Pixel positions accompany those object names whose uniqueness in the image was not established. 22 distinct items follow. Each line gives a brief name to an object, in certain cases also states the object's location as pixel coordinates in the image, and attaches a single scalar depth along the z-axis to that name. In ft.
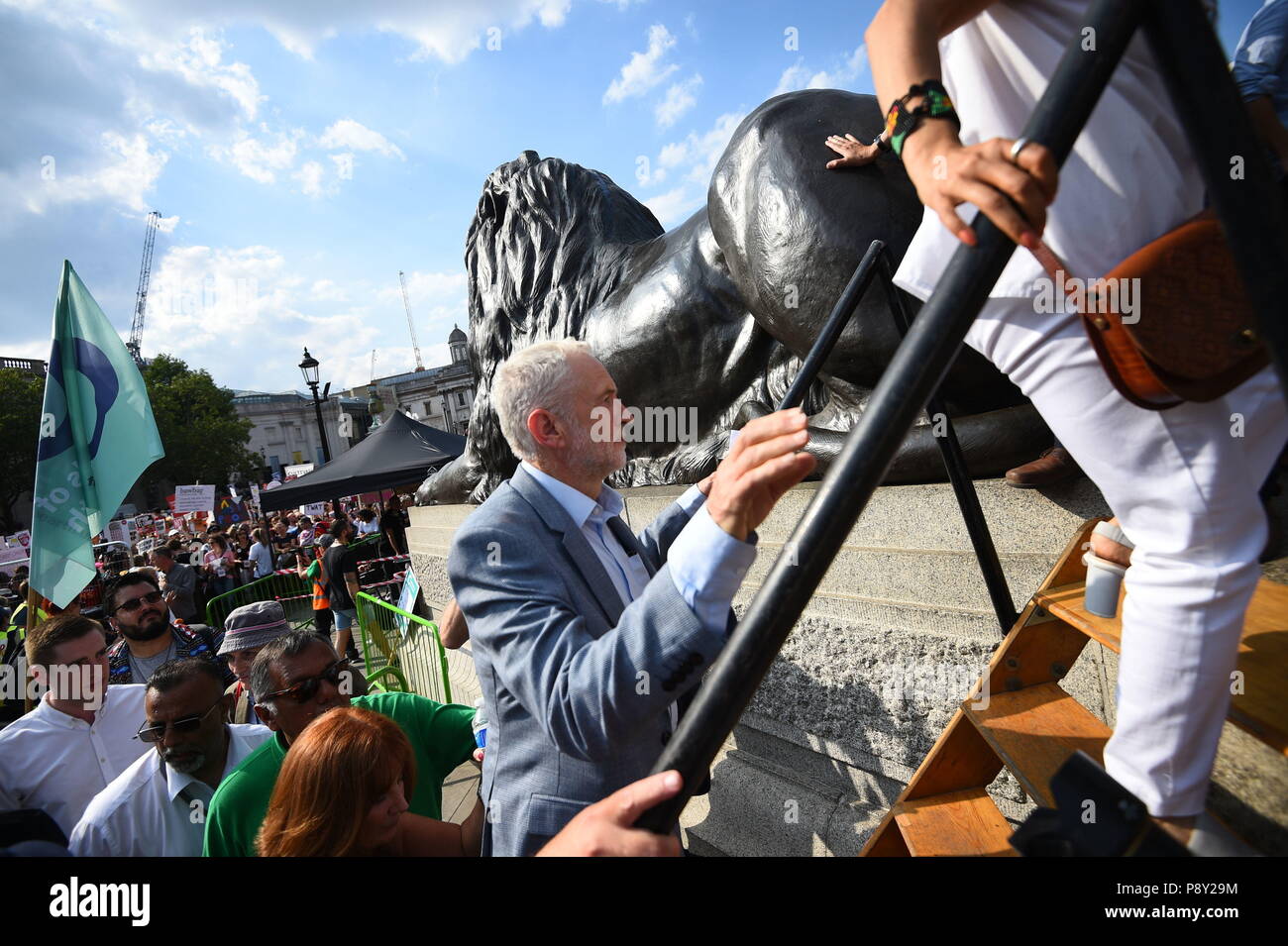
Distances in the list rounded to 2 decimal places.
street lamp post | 55.21
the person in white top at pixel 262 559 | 45.55
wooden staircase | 4.05
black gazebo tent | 35.42
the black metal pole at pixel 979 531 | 6.45
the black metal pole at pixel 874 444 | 2.19
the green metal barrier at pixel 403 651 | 17.39
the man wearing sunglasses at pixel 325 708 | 8.51
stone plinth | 7.23
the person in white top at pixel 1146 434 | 3.20
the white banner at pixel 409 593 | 17.69
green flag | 13.08
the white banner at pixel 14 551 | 44.39
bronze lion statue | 8.83
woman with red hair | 5.76
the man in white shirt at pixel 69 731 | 9.95
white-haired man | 3.56
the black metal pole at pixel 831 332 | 6.02
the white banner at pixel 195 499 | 40.14
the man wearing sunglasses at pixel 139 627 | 14.49
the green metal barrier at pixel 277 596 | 37.45
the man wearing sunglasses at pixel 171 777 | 8.16
